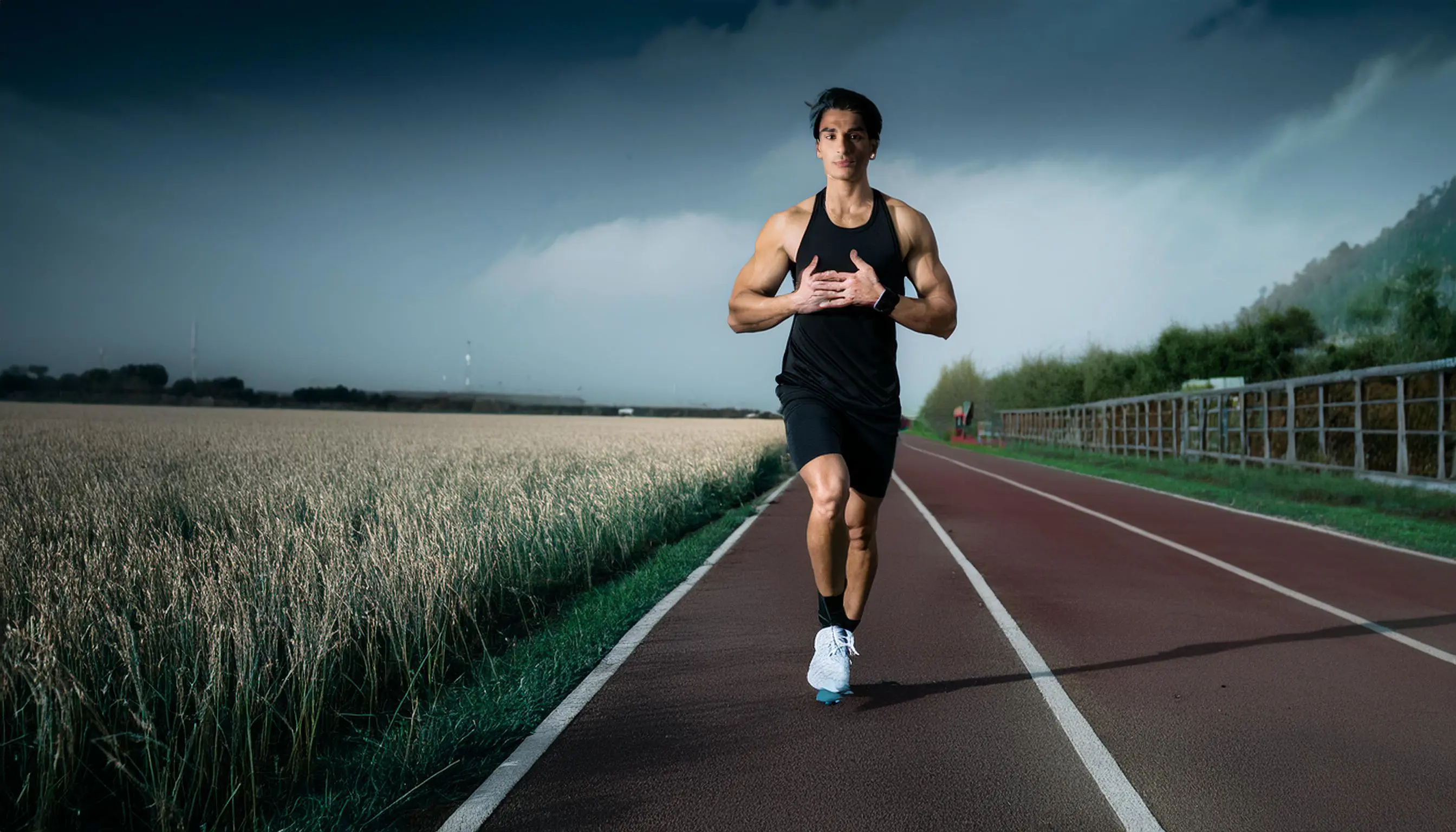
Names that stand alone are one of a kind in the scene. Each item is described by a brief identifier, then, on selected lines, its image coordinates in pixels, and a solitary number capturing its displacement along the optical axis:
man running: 3.86
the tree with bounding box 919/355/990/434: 109.69
